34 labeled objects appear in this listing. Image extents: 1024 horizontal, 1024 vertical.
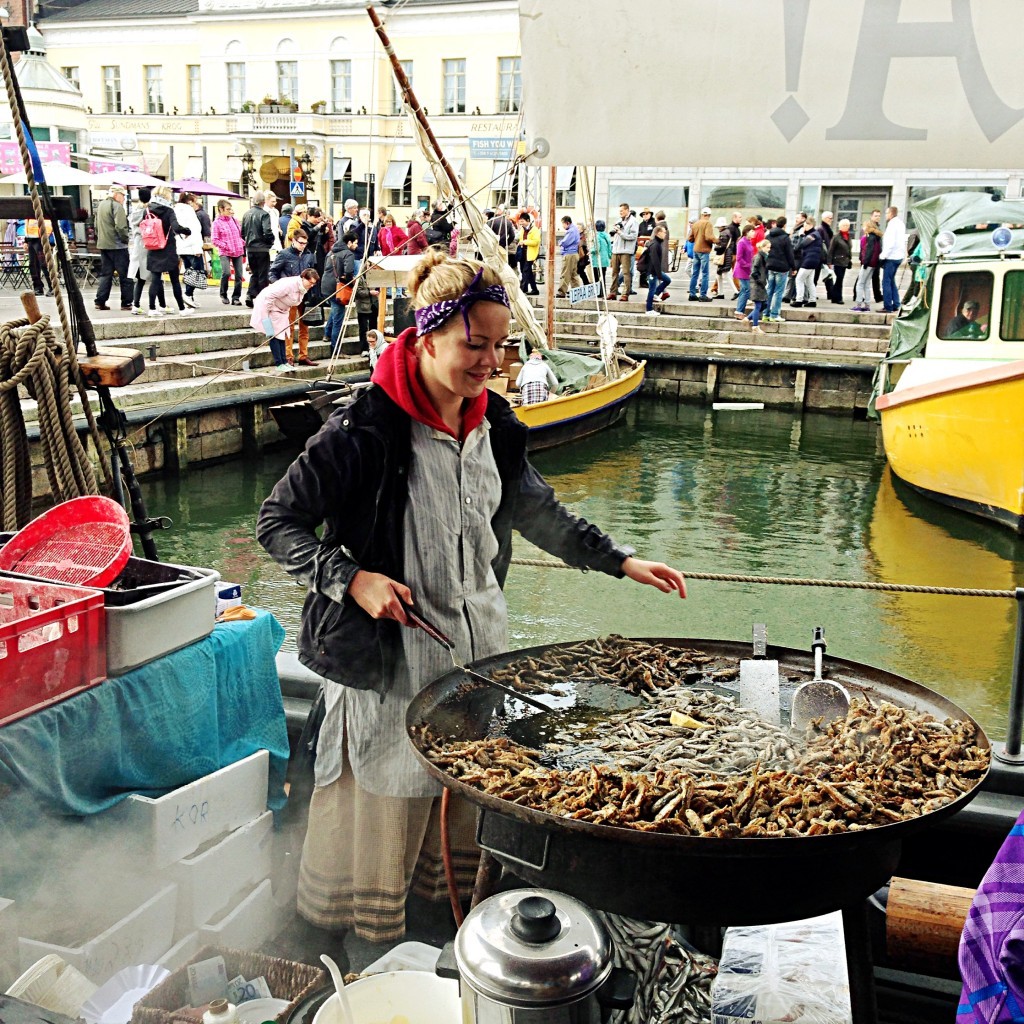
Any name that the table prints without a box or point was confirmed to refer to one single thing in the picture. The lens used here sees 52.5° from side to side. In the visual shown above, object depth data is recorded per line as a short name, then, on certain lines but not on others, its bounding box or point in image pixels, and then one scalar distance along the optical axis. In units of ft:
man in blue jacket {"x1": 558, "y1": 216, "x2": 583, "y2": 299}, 75.92
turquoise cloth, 8.66
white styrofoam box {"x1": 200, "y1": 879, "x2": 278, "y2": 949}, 10.10
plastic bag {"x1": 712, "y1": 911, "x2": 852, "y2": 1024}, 7.36
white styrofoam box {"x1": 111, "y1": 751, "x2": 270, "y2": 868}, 9.58
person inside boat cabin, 42.60
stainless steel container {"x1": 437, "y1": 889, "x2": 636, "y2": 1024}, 5.90
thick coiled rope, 11.13
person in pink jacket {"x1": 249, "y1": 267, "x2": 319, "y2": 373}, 52.01
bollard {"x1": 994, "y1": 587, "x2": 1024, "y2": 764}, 10.41
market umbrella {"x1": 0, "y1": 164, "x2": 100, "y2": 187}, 58.13
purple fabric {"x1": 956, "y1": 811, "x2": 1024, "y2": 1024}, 4.58
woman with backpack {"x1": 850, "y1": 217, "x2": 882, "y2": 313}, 73.20
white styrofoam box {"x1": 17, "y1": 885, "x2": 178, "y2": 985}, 8.89
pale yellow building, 142.61
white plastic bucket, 7.77
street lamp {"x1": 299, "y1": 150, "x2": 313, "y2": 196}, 137.85
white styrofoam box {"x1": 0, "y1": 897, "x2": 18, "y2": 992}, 8.87
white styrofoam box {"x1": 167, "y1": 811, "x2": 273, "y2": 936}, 10.08
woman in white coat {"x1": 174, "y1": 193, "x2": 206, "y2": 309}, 61.52
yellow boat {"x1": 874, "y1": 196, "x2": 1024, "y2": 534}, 39.34
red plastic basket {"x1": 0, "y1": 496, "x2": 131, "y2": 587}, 10.31
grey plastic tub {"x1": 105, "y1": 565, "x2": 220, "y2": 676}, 9.50
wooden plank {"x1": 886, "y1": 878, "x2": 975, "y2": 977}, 8.60
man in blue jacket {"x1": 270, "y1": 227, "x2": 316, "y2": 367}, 54.75
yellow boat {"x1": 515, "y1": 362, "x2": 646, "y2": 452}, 50.26
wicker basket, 8.23
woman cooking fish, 8.59
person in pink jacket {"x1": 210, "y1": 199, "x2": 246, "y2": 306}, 62.64
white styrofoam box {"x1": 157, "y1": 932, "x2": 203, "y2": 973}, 9.76
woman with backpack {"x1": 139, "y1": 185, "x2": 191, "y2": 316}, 51.80
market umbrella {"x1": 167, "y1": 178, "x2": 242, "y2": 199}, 77.92
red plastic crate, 8.53
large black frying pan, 6.55
